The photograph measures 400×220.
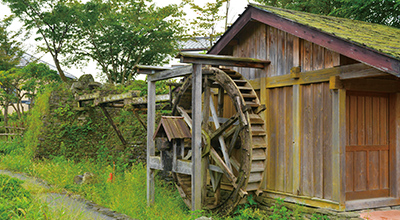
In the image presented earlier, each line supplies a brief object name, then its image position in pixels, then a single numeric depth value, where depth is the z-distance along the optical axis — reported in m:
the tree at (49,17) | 20.17
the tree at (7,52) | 24.98
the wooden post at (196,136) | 7.49
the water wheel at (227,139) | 7.42
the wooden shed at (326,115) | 6.49
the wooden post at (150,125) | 9.19
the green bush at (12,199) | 6.46
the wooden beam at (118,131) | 13.29
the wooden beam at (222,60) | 7.25
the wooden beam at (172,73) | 7.93
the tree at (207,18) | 19.89
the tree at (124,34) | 21.25
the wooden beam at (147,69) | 8.84
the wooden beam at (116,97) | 11.05
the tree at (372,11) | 12.91
